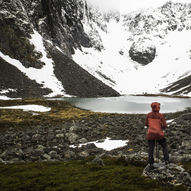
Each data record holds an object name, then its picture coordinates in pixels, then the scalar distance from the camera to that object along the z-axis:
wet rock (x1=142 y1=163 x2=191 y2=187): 7.57
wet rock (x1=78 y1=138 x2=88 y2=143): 22.45
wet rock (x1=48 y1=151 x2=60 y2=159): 15.57
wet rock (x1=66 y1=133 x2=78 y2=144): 22.59
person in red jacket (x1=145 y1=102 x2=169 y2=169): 9.54
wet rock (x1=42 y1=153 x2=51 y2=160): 15.18
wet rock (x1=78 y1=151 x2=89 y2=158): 15.89
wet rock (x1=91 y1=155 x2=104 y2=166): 11.08
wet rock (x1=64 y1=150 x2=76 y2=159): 15.48
